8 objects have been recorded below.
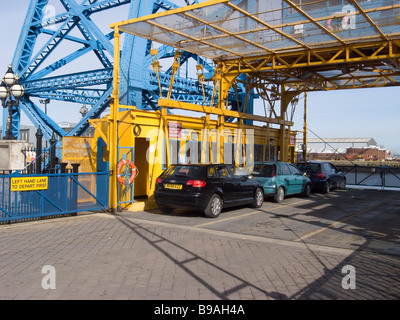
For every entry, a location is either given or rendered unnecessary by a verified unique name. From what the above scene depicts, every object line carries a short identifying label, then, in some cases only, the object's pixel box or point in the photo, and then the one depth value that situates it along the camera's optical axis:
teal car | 13.85
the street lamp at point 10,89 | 14.71
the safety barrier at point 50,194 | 8.88
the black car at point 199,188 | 10.21
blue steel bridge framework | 22.38
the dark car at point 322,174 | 17.75
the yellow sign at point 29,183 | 8.88
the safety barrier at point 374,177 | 21.55
